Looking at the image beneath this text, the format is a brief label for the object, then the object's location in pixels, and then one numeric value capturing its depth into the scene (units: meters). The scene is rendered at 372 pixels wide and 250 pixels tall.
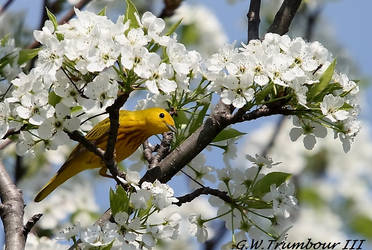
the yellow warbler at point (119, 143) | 9.94
